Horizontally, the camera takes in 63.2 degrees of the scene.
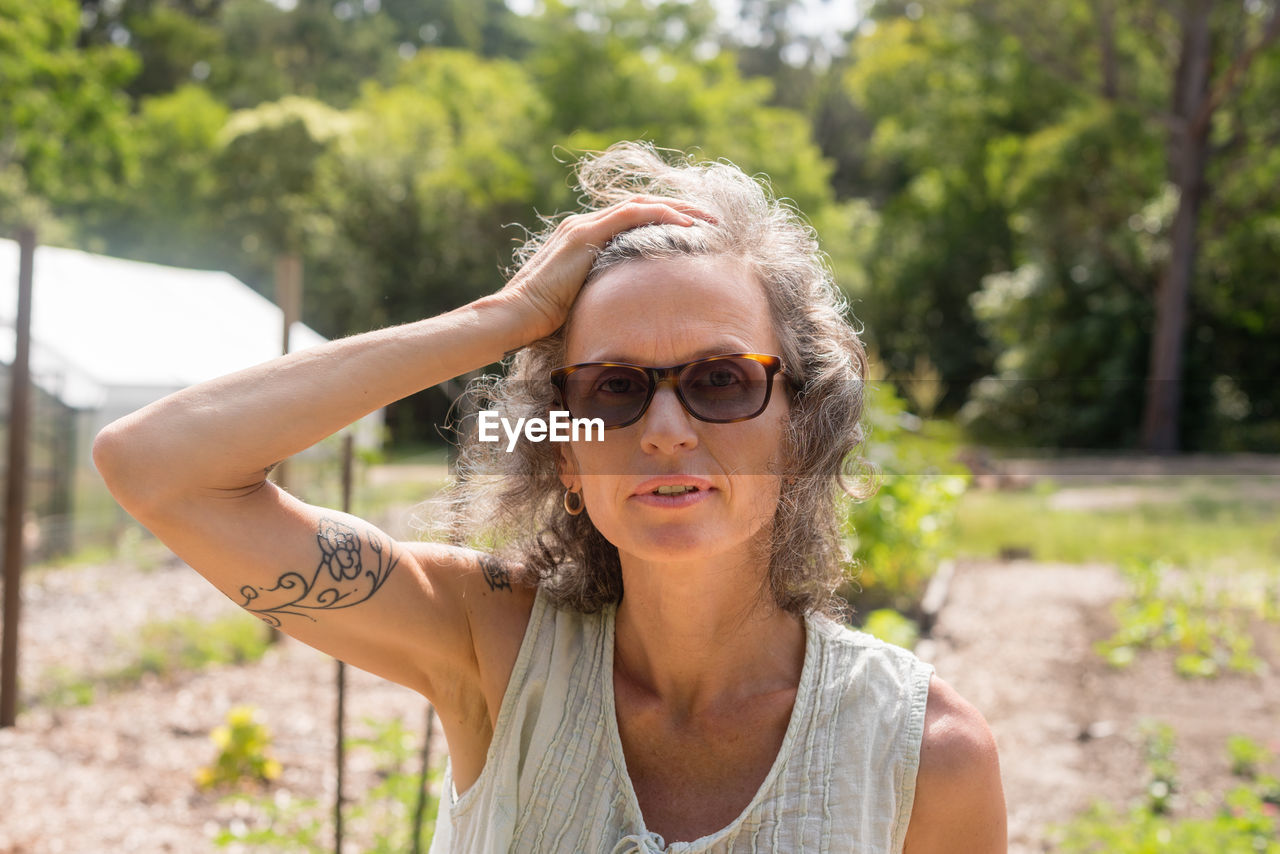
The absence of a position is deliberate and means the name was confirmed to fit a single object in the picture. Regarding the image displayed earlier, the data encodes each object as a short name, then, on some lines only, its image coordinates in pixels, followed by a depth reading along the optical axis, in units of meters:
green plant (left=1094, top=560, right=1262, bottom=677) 5.52
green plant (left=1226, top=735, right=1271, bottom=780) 4.16
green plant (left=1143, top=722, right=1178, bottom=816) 3.82
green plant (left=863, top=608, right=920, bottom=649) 4.68
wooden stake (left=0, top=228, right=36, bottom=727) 4.34
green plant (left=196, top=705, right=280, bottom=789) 3.86
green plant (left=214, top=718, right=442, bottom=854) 3.21
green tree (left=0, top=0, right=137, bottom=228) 20.03
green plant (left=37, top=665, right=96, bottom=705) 4.77
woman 1.49
